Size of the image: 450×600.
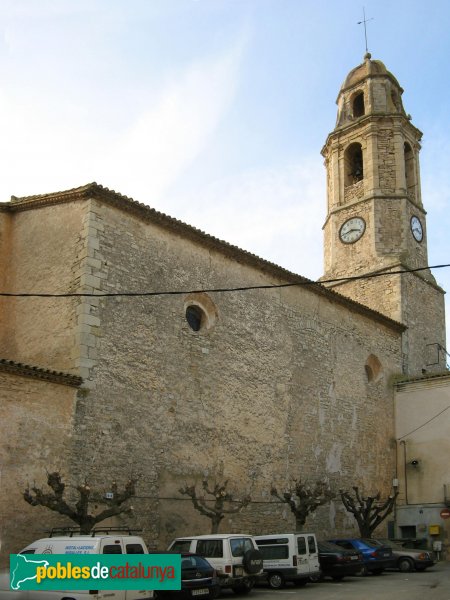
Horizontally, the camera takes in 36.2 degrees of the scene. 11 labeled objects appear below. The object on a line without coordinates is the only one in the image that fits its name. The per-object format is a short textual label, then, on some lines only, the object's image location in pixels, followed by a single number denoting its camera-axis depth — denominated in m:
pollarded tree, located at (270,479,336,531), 18.12
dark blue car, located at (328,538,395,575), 17.44
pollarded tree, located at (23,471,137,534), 12.57
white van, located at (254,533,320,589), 14.62
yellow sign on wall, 22.83
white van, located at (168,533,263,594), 12.80
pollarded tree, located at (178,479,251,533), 15.62
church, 14.51
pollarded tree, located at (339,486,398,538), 20.67
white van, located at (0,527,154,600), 9.52
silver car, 18.34
